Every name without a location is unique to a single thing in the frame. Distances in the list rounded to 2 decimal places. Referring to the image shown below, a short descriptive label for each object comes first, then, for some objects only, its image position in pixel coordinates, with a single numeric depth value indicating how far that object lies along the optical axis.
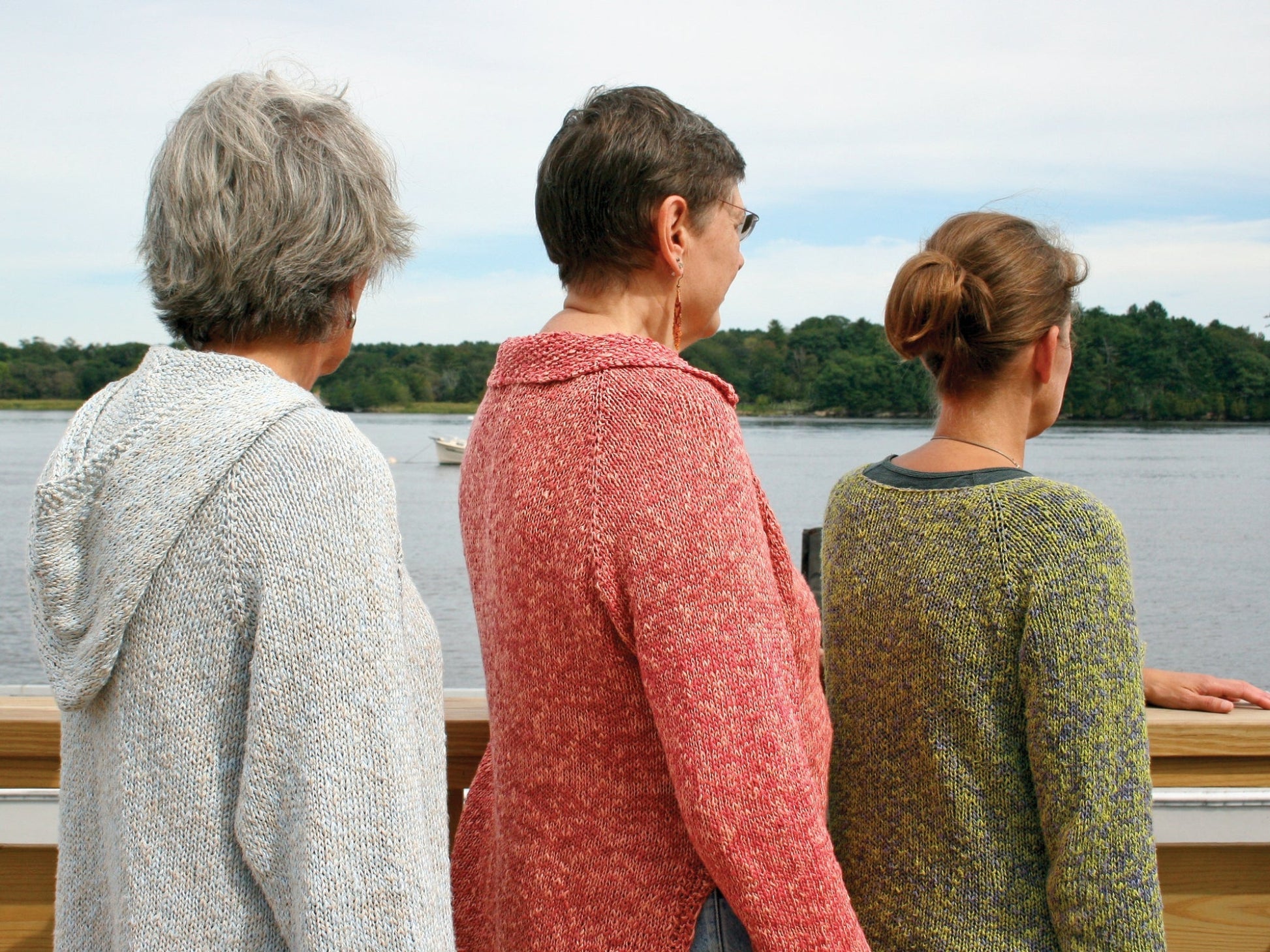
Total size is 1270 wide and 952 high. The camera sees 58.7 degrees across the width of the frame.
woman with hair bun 1.44
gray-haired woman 1.17
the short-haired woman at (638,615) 1.24
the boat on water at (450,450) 57.97
